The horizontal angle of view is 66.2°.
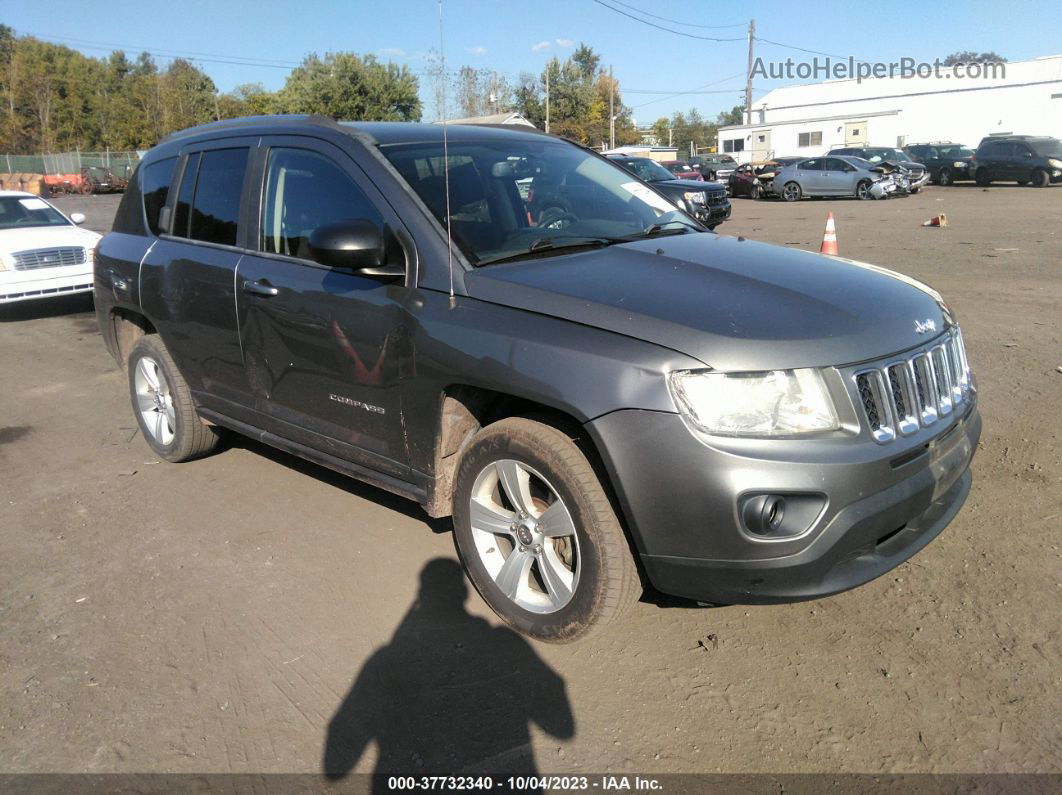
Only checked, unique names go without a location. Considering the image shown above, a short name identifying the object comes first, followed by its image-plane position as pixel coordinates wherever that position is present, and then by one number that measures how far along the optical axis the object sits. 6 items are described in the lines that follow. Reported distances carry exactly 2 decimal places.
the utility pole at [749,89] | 58.81
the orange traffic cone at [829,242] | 8.79
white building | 44.84
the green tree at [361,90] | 46.34
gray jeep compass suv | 2.56
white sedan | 10.31
